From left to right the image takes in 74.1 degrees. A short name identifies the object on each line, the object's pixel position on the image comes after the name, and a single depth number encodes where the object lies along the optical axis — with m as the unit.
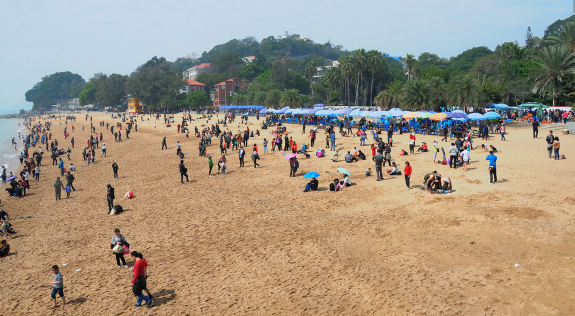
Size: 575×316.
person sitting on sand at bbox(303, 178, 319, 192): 16.50
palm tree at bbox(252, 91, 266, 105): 62.84
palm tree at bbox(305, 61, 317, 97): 81.38
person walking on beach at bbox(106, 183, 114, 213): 15.88
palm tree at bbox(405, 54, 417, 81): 62.26
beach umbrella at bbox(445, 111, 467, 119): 26.62
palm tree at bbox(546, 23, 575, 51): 42.03
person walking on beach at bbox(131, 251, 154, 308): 8.10
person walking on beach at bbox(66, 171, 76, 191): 19.92
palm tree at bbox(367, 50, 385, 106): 65.71
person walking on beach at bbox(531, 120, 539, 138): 25.38
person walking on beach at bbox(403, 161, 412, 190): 14.86
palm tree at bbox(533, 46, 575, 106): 36.66
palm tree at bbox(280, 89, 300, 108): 51.03
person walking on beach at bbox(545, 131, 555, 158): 18.43
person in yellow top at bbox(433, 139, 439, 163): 18.83
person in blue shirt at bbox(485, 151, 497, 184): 14.34
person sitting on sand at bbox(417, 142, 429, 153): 22.37
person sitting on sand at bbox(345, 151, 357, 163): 21.16
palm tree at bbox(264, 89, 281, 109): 55.09
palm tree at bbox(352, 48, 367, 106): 65.50
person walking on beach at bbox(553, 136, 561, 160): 17.89
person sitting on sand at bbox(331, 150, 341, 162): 21.94
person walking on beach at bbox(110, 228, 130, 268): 10.42
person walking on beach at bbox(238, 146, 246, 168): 22.60
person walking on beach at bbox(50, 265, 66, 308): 8.53
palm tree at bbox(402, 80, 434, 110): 34.81
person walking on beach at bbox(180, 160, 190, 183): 19.80
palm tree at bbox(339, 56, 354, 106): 65.50
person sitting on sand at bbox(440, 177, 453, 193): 14.18
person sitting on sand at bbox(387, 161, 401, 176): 17.69
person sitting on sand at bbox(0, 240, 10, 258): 11.88
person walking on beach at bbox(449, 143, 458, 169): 17.59
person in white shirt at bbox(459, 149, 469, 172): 16.80
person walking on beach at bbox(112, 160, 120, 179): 22.82
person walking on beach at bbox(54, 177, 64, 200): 18.94
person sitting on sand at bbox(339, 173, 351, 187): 16.59
